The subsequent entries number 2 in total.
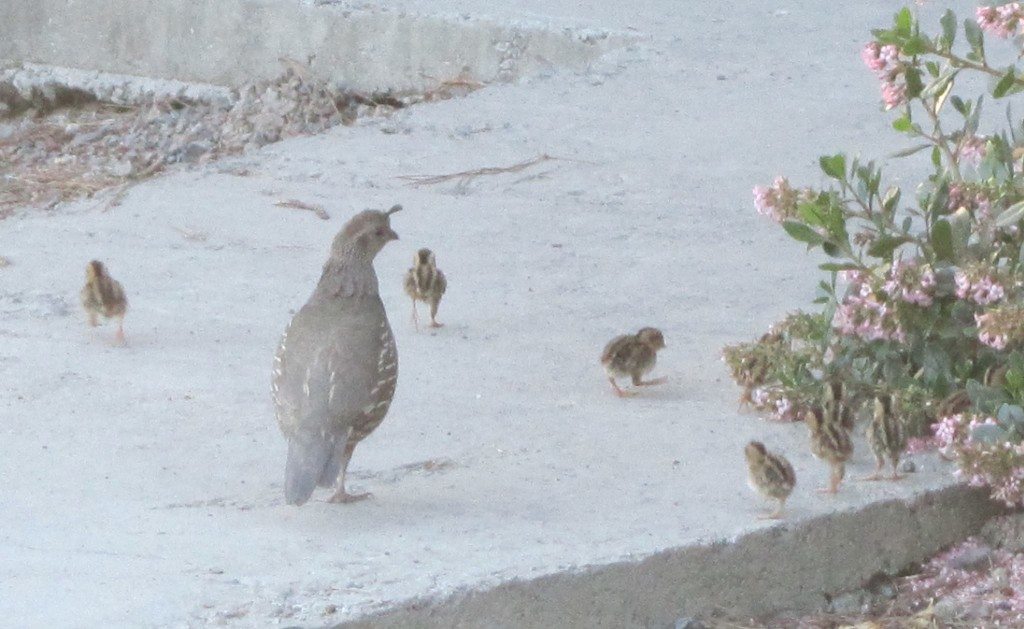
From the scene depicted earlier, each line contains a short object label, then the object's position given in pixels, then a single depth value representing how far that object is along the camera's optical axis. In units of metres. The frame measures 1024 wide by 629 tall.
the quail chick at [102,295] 12.86
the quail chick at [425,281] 13.16
